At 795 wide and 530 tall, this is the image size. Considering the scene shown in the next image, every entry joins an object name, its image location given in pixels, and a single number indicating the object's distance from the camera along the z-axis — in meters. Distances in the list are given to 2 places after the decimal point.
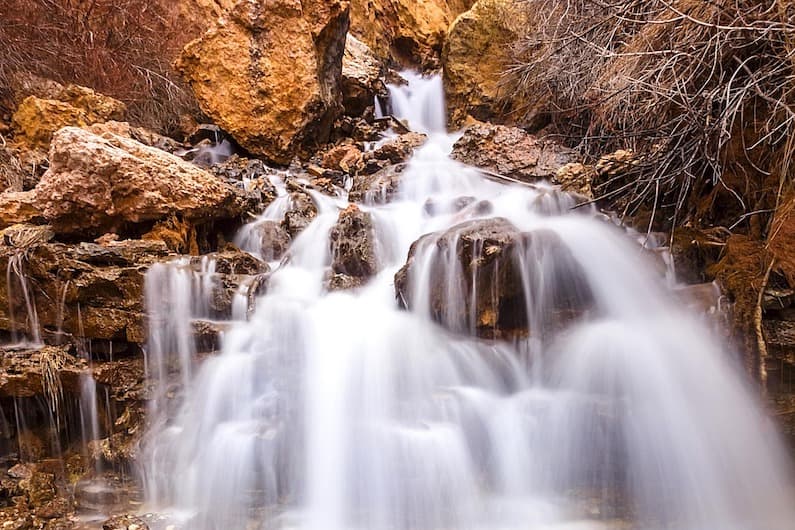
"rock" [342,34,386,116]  7.99
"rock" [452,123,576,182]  5.64
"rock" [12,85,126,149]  5.54
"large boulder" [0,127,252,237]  3.89
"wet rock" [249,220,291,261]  4.61
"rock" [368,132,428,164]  6.45
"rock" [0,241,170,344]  3.23
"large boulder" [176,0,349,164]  6.66
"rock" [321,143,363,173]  6.49
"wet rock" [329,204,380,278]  4.11
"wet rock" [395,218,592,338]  3.19
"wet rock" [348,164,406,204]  5.44
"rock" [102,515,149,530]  2.52
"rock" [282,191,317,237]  4.86
